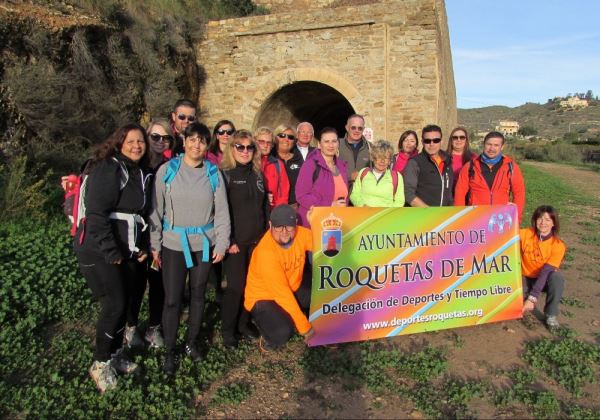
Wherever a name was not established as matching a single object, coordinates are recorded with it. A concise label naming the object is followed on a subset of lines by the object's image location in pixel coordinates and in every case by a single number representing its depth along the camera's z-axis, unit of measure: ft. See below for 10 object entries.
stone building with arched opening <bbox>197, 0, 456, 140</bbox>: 33.37
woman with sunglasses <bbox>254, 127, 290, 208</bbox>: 13.28
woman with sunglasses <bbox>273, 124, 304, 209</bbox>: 14.40
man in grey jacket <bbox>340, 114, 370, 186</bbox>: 15.57
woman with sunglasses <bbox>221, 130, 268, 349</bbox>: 11.53
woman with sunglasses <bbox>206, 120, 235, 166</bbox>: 13.85
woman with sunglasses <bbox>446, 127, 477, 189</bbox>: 16.03
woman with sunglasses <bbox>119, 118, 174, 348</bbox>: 11.71
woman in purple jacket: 13.32
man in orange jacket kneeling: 11.04
